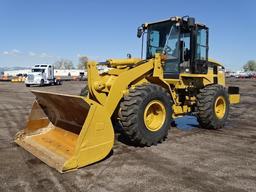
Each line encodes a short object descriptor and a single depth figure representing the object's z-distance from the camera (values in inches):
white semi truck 874.7
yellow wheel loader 139.1
